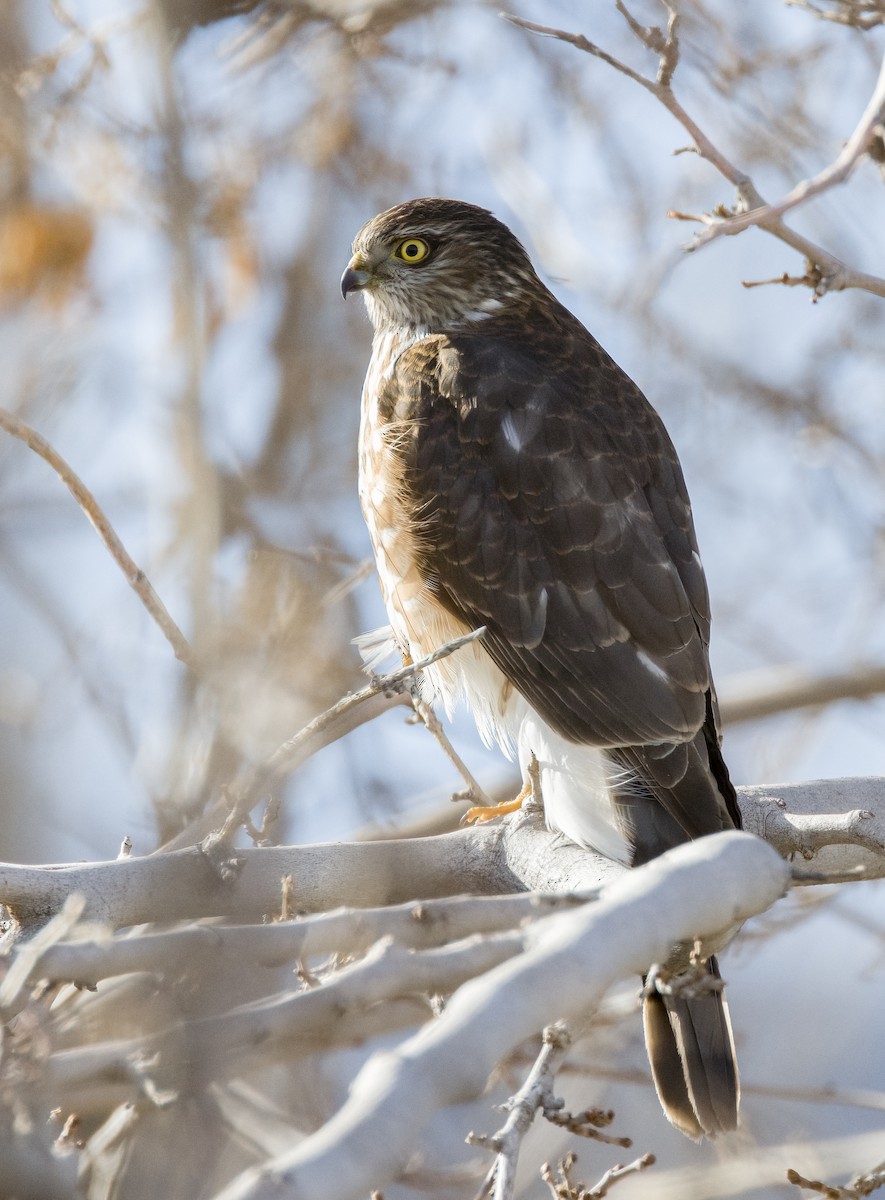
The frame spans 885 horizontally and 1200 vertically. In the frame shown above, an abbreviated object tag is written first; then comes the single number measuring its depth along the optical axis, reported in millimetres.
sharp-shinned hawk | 7172
